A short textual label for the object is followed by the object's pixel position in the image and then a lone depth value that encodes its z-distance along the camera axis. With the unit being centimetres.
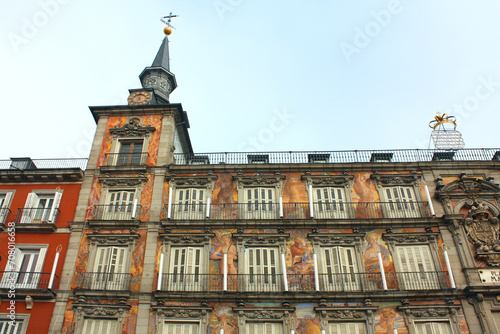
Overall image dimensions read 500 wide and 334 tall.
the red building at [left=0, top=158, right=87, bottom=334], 2362
